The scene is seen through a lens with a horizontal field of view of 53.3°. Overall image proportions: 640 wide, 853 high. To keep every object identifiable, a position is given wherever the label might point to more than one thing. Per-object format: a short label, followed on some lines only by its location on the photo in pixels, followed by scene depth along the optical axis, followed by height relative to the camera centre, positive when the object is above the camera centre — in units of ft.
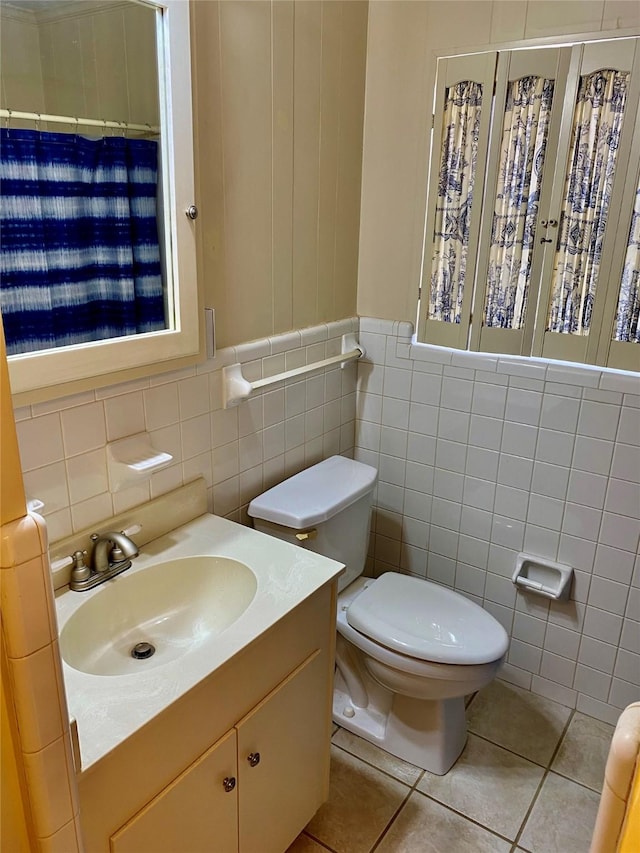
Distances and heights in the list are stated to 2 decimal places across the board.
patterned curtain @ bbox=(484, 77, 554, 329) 5.83 +0.34
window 5.57 +0.31
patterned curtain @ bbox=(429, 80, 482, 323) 6.13 +0.34
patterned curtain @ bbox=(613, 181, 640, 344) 5.62 -0.48
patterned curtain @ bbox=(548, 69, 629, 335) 5.54 +0.35
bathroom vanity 3.34 -2.85
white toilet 5.59 -3.46
